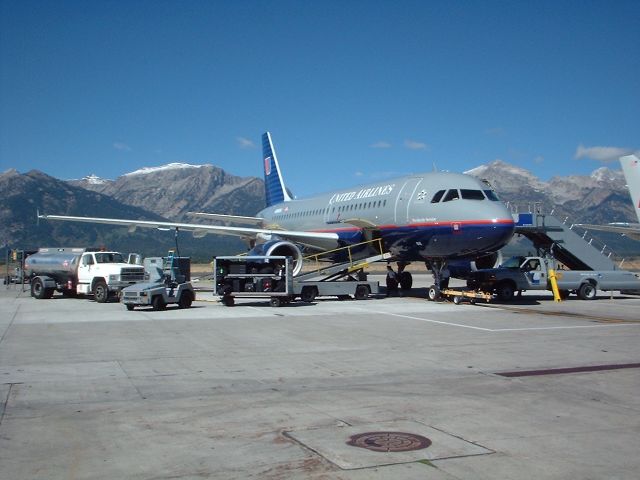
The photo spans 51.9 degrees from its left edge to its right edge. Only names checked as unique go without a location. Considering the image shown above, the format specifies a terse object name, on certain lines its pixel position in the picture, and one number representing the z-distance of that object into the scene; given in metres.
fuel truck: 25.52
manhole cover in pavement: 6.24
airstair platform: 29.09
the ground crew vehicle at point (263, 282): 22.81
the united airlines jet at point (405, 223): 21.83
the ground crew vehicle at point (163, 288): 21.08
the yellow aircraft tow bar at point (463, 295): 22.77
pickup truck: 25.44
